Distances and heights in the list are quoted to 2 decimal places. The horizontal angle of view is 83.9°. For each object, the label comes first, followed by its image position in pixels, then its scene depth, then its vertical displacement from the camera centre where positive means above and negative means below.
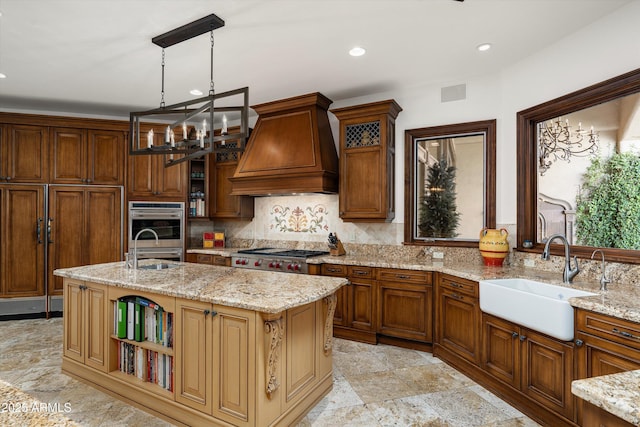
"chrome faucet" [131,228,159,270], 3.00 -0.40
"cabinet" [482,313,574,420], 2.14 -1.00
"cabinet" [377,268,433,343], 3.48 -0.89
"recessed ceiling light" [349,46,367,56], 3.15 +1.48
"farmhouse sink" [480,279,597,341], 2.12 -0.59
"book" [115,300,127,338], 2.62 -0.78
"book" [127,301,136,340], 2.58 -0.77
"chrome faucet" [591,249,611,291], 2.32 -0.45
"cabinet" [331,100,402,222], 3.94 +0.62
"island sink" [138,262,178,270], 3.18 -0.46
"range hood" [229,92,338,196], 4.13 +0.78
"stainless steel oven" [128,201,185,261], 4.87 -0.17
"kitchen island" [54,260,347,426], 2.02 -0.83
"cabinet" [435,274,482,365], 2.91 -0.90
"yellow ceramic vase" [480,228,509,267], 3.32 -0.30
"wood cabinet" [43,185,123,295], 4.60 -0.16
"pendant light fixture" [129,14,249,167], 2.43 +0.72
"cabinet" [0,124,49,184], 4.45 +0.78
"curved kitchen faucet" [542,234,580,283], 2.58 -0.38
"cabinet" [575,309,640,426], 1.80 -0.70
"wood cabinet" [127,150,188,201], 4.92 +0.50
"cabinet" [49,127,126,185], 4.64 +0.79
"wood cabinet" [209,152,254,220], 5.15 +0.29
